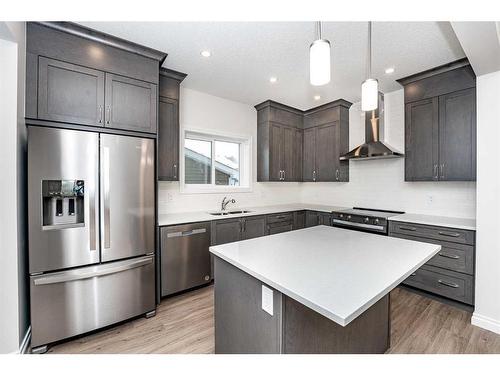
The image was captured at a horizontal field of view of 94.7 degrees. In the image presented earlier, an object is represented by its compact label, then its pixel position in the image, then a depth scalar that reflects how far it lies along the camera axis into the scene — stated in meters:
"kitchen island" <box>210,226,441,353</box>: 0.99
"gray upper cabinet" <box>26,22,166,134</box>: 1.83
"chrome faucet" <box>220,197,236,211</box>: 3.65
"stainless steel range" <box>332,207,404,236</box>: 3.00
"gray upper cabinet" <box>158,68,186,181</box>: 2.80
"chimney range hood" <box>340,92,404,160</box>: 3.21
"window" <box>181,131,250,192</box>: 3.52
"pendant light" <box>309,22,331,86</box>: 1.06
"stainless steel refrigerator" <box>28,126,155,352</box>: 1.79
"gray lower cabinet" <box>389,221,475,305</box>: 2.37
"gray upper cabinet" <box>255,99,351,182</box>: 3.91
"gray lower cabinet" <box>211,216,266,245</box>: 2.97
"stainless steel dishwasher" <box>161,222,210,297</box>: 2.55
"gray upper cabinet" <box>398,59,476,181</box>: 2.53
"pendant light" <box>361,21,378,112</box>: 1.35
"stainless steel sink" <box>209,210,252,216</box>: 3.36
